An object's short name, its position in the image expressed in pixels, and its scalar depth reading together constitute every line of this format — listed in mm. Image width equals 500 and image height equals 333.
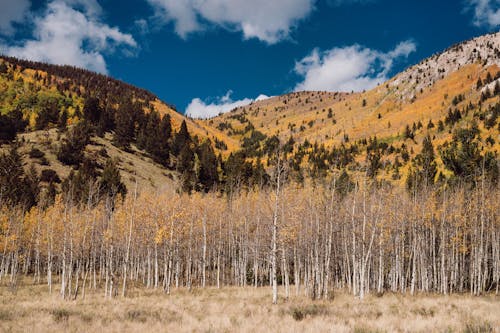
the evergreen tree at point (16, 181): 49562
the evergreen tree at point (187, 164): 81688
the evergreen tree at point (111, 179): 58747
